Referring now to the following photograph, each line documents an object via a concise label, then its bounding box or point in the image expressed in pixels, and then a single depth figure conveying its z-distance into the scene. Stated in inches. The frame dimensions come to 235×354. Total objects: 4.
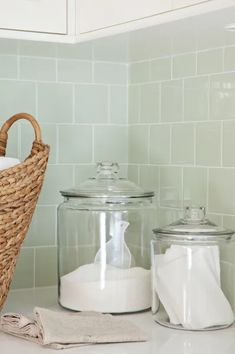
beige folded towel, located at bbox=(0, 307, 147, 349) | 58.9
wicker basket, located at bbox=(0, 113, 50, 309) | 61.0
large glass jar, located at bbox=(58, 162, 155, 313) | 67.9
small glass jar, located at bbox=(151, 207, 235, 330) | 63.0
